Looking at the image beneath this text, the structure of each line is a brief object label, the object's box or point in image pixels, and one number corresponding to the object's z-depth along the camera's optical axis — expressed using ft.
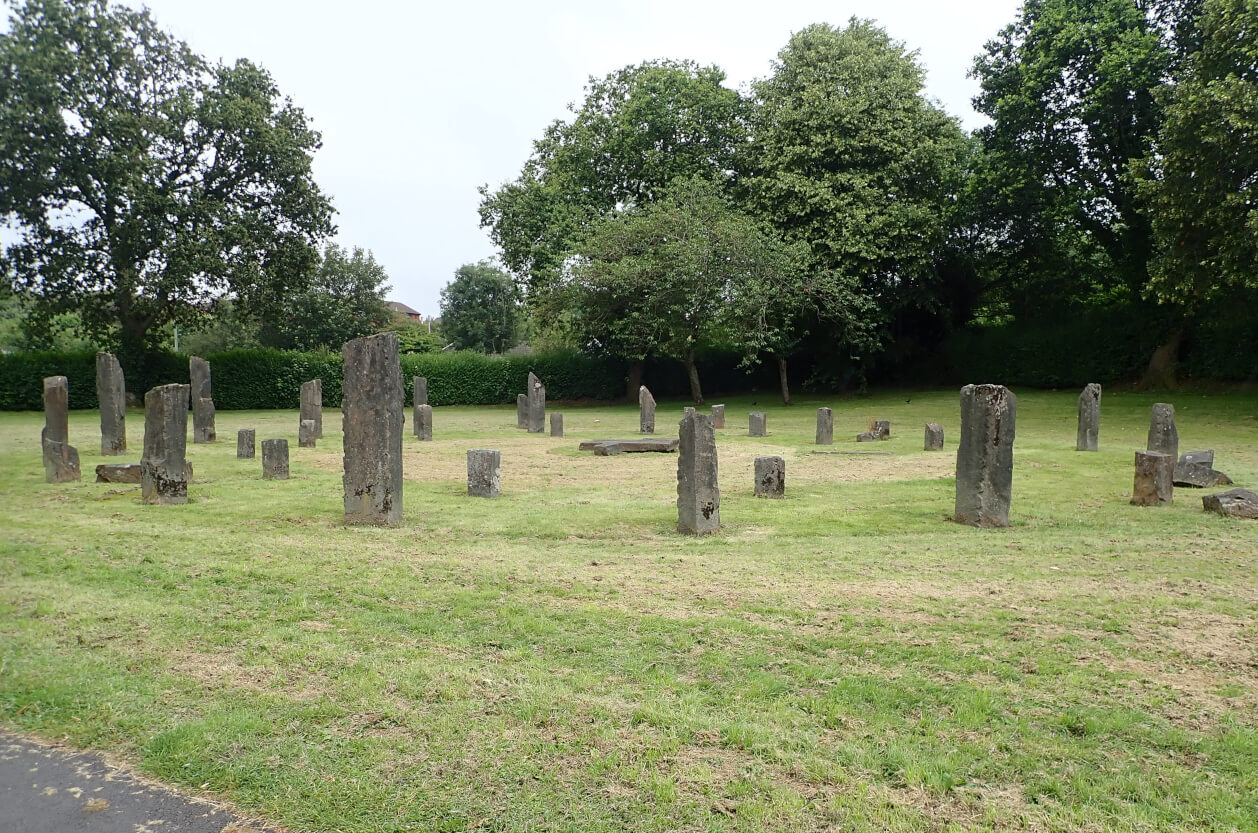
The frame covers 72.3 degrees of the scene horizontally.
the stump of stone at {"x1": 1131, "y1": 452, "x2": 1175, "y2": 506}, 36.81
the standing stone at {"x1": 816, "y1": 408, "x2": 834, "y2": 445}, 66.59
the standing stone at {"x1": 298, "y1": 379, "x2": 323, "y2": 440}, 66.88
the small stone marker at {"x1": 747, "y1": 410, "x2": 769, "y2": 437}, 73.31
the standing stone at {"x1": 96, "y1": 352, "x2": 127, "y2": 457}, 56.44
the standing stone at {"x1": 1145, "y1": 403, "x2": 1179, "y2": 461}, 47.62
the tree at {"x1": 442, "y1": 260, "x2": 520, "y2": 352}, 234.17
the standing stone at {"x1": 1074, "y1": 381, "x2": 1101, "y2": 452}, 57.52
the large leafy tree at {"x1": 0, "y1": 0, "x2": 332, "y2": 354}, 96.94
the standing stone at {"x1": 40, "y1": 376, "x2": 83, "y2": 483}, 42.68
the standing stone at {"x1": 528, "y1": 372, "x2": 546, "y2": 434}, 79.92
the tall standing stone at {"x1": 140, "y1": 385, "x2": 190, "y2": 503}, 36.24
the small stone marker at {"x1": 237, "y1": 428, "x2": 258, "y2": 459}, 54.54
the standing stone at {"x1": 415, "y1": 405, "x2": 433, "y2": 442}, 71.26
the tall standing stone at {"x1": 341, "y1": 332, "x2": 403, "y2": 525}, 31.94
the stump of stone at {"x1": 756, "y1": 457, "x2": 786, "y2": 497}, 40.04
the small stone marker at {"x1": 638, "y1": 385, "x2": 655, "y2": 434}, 77.77
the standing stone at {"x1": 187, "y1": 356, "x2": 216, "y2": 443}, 65.72
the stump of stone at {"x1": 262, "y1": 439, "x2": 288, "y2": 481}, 44.96
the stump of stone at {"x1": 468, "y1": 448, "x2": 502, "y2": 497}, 39.78
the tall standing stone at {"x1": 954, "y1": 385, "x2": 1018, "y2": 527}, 32.65
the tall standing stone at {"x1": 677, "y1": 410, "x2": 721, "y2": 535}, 31.24
